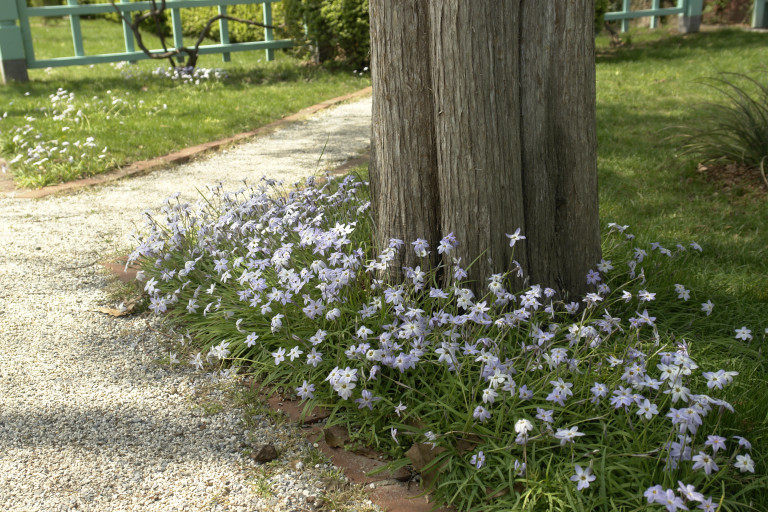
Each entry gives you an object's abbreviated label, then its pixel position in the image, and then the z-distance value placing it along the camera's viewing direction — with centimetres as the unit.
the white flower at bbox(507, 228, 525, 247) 268
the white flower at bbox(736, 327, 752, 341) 257
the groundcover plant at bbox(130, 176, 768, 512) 210
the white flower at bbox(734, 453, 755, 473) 193
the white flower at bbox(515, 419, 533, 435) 201
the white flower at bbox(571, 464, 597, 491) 193
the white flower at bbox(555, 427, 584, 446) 204
